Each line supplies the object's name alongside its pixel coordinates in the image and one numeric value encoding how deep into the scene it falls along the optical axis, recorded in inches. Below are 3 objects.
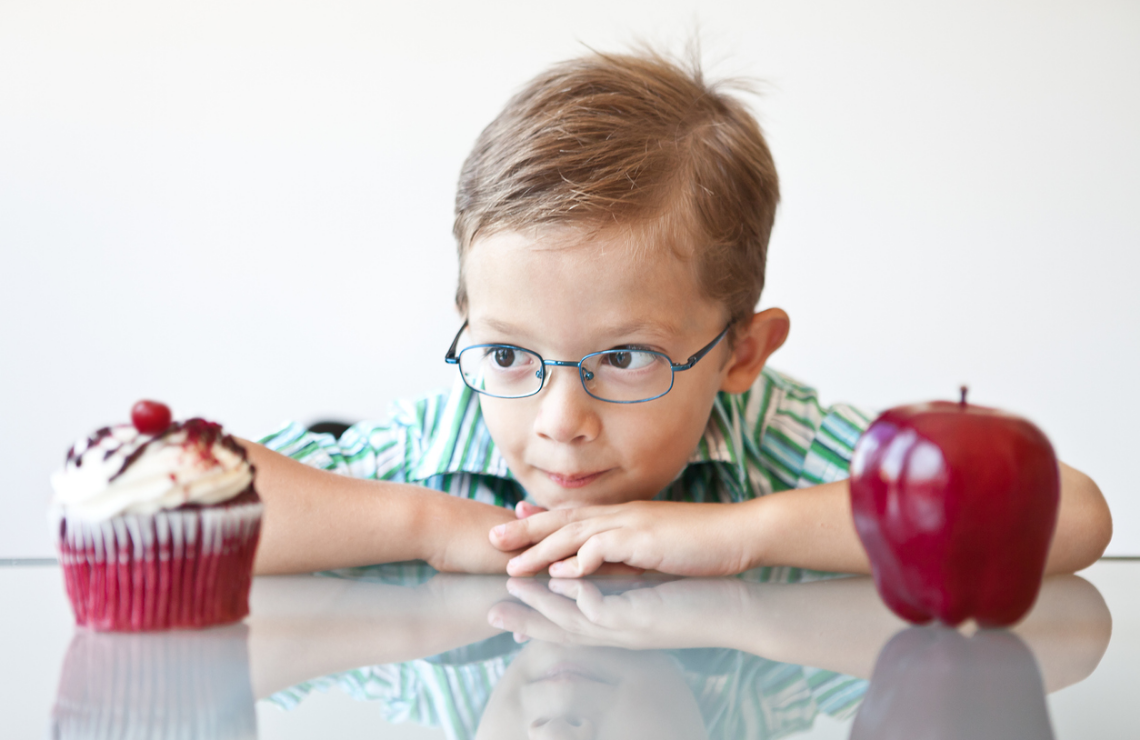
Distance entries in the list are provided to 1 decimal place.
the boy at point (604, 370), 34.9
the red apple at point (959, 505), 20.9
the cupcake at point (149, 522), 21.2
